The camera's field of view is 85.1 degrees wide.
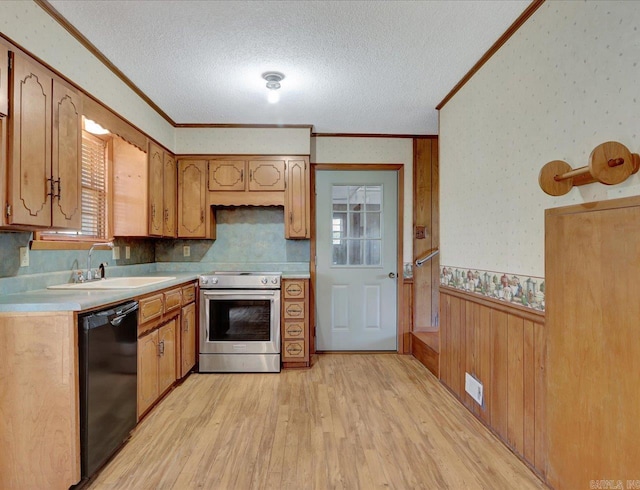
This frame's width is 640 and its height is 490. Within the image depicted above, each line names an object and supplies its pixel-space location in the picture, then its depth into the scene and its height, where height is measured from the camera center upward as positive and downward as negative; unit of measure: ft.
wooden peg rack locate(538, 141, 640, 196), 4.11 +0.99
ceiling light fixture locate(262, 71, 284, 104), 8.22 +4.00
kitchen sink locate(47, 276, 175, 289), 7.40 -0.90
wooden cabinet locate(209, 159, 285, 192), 11.73 +2.34
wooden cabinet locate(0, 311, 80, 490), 5.24 -2.36
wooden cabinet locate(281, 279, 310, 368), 11.03 -2.42
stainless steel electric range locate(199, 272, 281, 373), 10.59 -2.40
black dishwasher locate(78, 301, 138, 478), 5.51 -2.36
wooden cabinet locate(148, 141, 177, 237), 10.25 +1.65
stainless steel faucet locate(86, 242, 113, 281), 8.51 -0.59
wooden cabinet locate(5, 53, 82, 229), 5.34 +1.62
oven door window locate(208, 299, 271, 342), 10.73 -2.33
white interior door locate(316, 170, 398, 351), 12.68 -0.88
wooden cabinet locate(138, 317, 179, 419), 7.50 -2.79
